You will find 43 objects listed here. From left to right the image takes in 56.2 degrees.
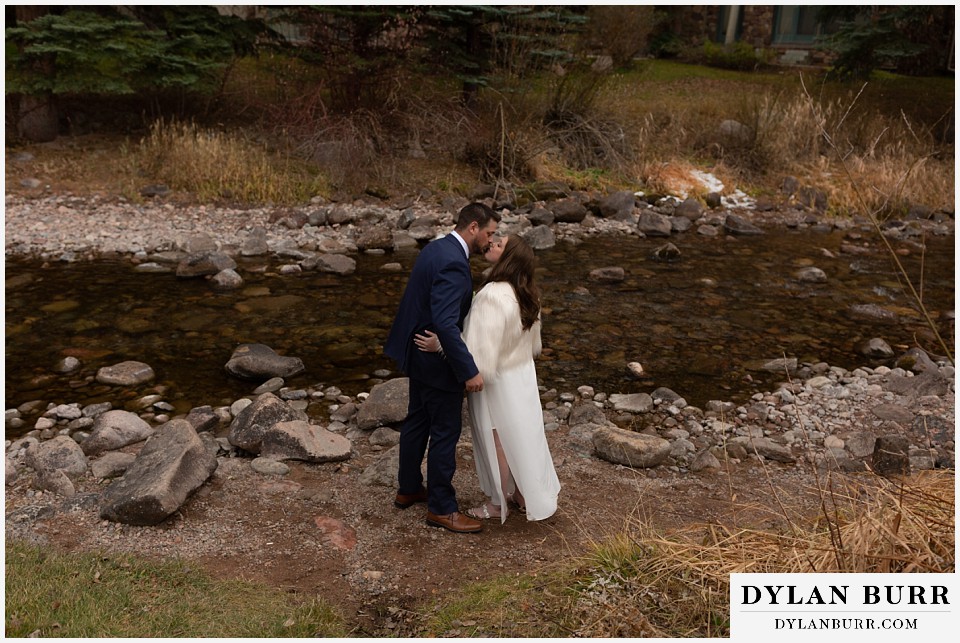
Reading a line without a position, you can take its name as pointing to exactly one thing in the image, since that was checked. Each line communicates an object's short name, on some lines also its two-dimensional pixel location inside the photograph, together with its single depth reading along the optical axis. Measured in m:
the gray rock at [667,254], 12.62
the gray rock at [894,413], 7.27
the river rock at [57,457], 5.88
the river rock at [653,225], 13.84
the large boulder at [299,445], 6.25
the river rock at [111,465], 5.95
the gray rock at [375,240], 12.52
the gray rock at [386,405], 6.95
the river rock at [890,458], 6.20
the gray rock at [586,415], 7.21
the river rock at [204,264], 10.95
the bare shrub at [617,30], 23.66
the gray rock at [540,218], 14.12
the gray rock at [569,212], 14.20
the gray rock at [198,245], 11.81
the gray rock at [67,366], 8.14
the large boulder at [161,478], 5.17
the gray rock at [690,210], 14.91
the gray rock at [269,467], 6.05
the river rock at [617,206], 14.61
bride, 5.05
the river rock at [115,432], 6.47
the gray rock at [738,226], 14.22
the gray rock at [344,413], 7.25
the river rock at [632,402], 7.59
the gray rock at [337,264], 11.46
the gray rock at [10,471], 5.79
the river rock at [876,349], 9.10
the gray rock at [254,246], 12.02
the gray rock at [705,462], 6.37
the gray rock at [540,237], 13.02
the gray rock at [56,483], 5.59
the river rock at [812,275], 11.77
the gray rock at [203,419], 6.95
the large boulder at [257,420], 6.35
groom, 4.89
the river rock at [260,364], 8.10
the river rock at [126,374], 7.91
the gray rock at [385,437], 6.69
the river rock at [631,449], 6.28
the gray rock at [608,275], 11.45
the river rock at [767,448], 6.59
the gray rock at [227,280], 10.70
